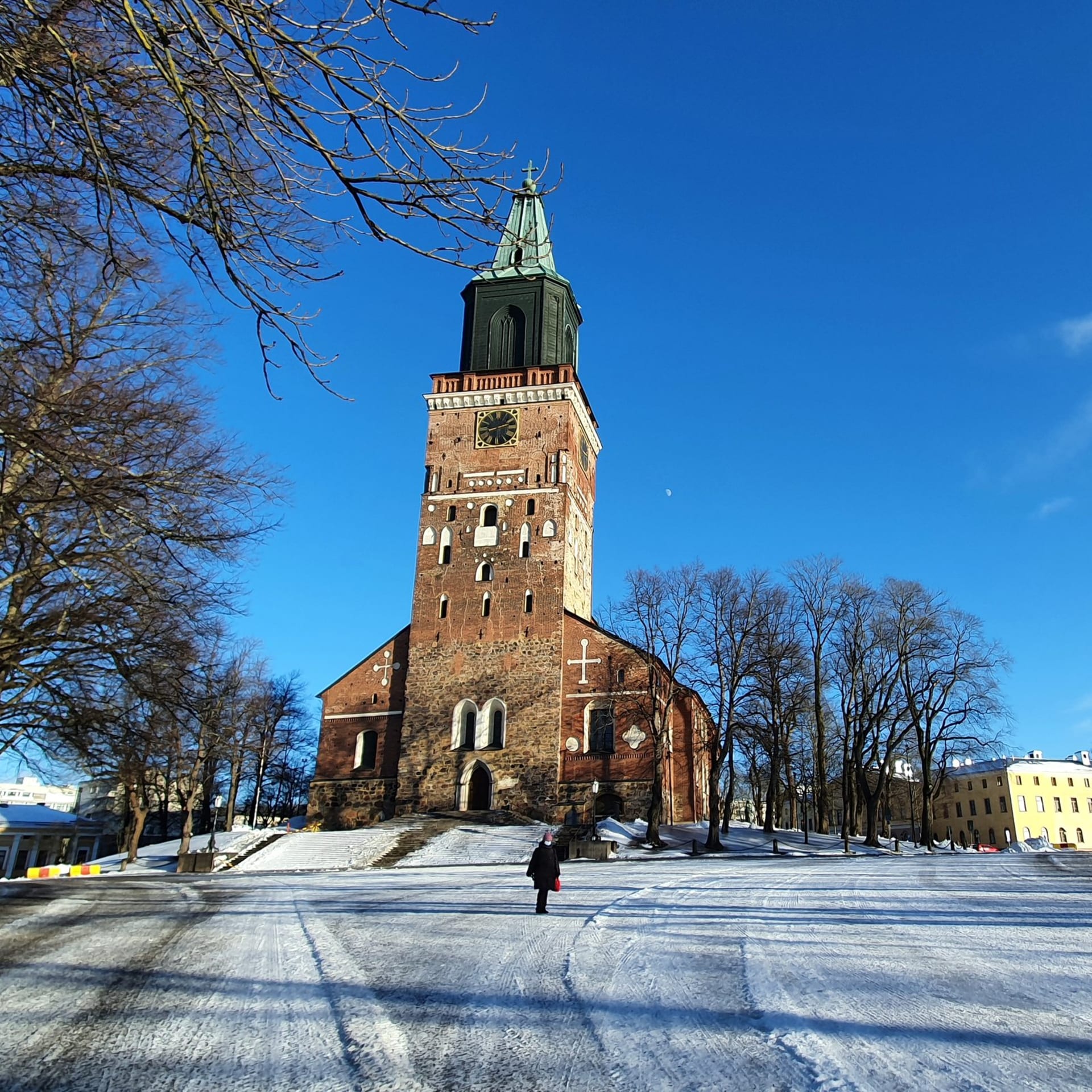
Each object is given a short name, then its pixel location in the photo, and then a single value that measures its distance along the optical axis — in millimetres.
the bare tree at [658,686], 32281
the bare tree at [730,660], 32438
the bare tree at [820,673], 37000
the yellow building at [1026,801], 74125
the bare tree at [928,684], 36938
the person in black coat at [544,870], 11219
